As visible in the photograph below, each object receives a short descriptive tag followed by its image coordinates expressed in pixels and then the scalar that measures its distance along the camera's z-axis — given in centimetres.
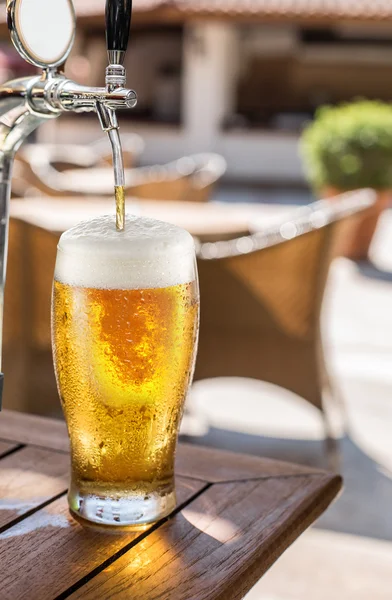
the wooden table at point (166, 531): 79
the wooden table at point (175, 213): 314
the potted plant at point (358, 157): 655
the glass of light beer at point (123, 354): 82
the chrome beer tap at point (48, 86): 80
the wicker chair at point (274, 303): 263
